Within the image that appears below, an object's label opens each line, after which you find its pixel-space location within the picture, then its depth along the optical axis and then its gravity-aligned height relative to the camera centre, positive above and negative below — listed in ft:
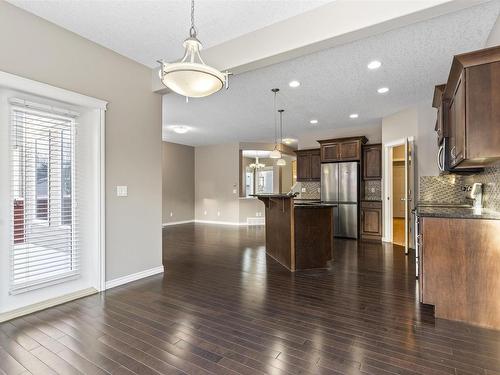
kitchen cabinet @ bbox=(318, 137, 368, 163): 21.86 +3.31
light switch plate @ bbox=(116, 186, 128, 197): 11.33 +0.02
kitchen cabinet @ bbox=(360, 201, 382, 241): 20.97 -2.35
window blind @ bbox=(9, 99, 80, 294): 8.64 -0.16
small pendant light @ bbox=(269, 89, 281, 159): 15.33 +5.44
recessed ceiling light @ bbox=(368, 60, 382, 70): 11.79 +5.38
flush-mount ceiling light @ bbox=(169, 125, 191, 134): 23.44 +5.40
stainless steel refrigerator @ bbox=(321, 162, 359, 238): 21.80 -0.34
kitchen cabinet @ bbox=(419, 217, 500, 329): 7.71 -2.31
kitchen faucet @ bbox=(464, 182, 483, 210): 10.77 -0.24
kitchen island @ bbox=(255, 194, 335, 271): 13.37 -2.19
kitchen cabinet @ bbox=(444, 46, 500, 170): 6.86 +2.16
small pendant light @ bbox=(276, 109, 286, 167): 19.29 +5.44
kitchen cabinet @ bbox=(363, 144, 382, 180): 21.39 +2.16
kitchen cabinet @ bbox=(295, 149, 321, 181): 25.13 +2.30
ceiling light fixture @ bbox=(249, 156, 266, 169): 30.07 +2.74
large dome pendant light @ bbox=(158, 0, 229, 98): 6.48 +2.77
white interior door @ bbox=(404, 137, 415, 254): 17.11 +0.29
